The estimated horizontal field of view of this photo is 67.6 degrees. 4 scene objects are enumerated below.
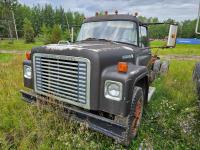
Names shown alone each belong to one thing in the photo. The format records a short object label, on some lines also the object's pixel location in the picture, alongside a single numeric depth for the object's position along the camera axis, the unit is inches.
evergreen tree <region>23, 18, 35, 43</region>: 1406.8
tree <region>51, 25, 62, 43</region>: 948.6
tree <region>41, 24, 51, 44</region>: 1505.7
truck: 90.4
